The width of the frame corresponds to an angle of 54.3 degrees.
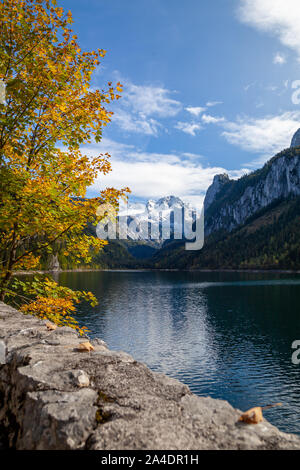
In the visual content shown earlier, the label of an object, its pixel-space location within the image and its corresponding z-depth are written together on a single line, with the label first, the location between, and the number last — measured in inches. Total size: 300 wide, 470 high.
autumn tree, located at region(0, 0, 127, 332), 368.5
